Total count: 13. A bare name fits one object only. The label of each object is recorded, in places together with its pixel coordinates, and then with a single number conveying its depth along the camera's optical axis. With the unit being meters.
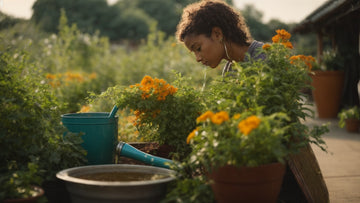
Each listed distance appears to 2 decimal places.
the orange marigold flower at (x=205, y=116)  1.40
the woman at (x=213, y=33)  2.48
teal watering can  2.08
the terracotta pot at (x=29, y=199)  1.43
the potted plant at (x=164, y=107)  2.25
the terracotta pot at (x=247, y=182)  1.42
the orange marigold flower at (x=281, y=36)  1.93
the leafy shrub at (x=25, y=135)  1.67
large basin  1.54
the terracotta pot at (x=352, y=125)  4.77
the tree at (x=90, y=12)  41.59
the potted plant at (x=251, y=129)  1.40
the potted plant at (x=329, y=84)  5.70
